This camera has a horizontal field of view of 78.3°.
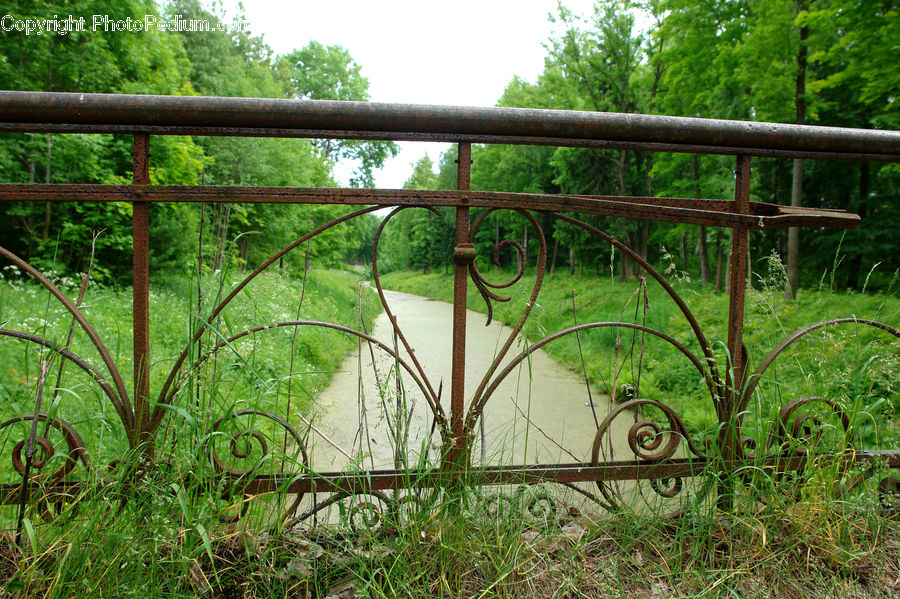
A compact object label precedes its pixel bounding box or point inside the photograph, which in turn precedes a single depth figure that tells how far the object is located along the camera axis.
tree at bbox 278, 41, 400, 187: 25.41
